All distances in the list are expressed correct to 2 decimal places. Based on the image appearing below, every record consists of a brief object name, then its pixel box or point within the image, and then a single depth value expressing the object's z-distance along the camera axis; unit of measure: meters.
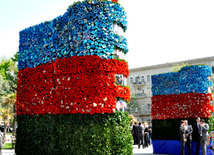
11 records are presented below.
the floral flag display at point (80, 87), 7.97
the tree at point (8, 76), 32.15
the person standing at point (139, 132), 17.22
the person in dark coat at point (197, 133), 11.59
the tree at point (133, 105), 49.50
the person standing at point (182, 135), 11.66
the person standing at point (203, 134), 10.75
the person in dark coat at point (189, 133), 11.87
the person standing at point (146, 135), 18.47
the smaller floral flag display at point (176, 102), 12.66
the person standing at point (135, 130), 17.99
